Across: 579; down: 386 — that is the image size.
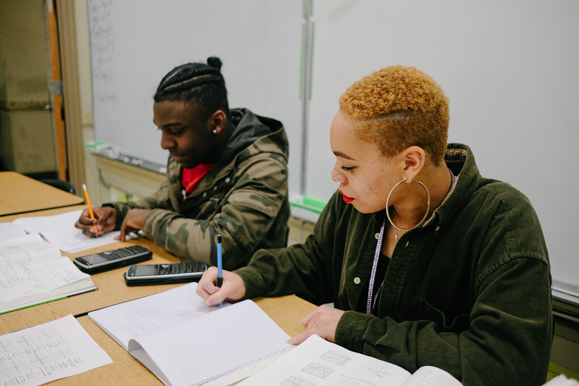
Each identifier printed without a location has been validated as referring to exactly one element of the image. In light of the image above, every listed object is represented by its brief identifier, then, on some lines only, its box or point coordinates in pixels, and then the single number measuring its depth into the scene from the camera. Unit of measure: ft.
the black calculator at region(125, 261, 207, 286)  3.97
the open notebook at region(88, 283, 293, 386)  2.66
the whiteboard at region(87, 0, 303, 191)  6.90
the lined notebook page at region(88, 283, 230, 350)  3.14
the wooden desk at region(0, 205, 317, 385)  2.63
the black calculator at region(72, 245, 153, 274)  4.19
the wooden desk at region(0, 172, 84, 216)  6.52
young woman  2.52
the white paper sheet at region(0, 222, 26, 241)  5.05
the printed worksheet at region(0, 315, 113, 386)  2.62
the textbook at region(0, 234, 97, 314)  3.60
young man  4.72
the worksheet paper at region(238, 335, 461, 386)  2.37
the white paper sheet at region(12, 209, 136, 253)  4.90
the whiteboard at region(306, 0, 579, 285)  4.10
